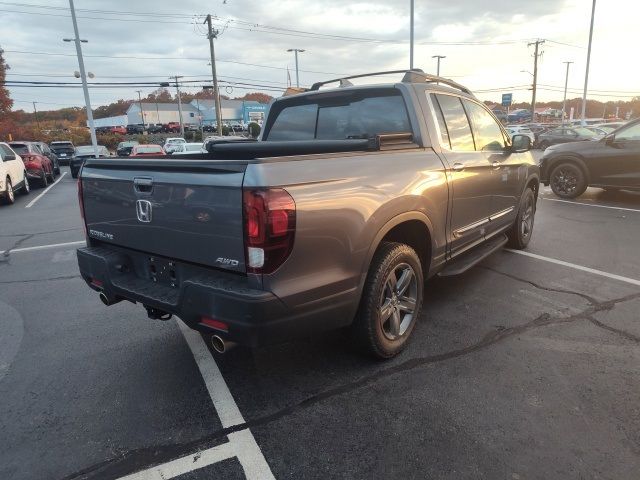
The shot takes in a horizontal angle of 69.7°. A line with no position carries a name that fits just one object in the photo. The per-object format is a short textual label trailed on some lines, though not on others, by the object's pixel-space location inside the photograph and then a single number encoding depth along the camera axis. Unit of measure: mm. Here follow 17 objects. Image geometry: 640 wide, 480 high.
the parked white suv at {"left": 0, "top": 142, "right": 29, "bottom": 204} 12141
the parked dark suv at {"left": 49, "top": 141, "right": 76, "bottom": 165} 33000
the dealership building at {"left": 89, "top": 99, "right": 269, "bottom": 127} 108312
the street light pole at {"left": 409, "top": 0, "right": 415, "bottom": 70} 24047
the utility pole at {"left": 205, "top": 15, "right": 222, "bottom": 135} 38344
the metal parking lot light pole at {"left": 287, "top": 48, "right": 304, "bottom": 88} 45969
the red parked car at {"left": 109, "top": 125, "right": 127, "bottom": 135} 76712
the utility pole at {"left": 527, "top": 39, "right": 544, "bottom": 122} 58781
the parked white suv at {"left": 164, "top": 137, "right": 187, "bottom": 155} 26444
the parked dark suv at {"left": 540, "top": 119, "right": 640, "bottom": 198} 9266
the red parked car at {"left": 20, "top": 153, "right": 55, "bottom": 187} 16234
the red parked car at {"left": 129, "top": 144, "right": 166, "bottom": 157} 19375
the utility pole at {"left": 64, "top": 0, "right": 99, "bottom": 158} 25434
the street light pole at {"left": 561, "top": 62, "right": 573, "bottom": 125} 69462
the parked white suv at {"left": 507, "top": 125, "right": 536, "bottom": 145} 37181
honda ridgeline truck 2426
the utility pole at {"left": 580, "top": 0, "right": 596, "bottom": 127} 33184
